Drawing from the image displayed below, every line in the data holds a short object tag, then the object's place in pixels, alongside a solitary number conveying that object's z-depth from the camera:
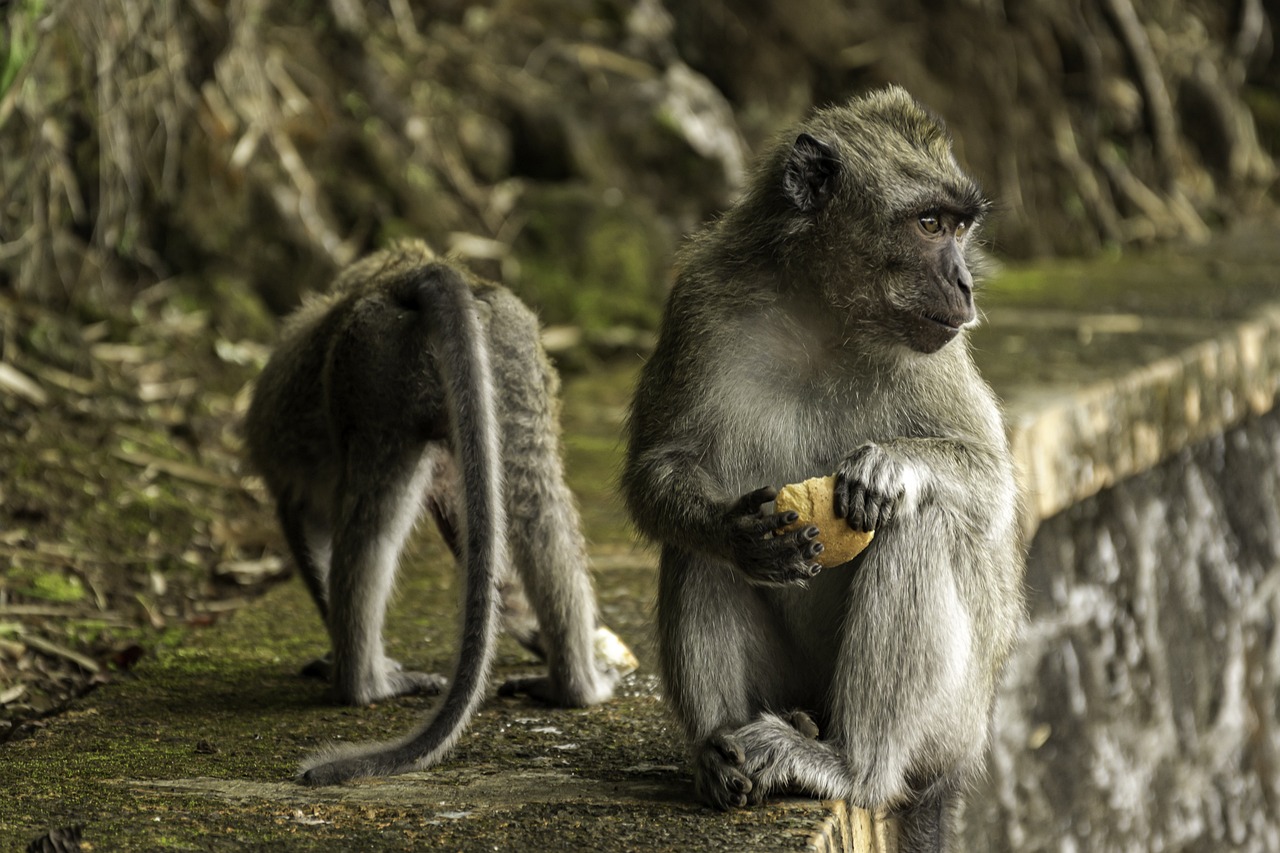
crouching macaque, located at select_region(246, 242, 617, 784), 7.75
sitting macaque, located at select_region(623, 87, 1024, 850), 6.32
